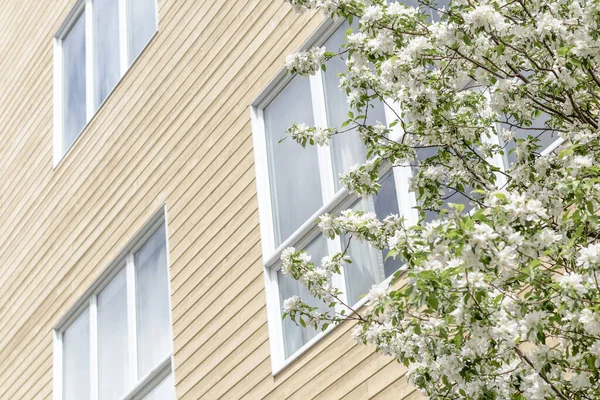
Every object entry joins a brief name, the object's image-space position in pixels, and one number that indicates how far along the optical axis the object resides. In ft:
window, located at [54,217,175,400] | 51.92
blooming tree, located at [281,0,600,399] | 18.81
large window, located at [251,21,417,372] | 38.75
